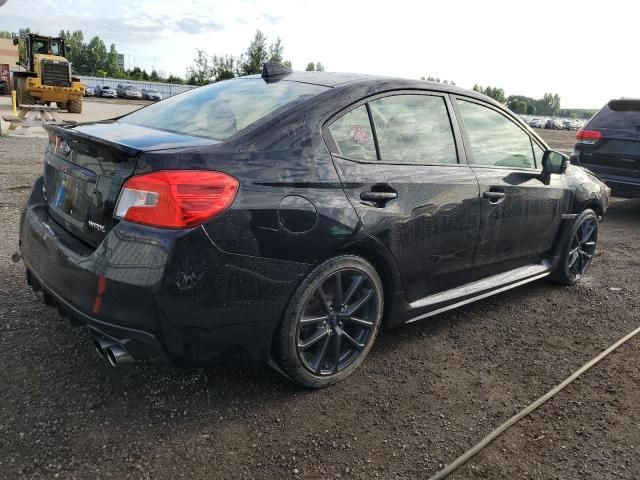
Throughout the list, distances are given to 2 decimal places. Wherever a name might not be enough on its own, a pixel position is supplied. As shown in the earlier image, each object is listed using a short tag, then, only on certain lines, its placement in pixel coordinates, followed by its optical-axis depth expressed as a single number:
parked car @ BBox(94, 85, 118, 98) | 51.28
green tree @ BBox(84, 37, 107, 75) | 97.81
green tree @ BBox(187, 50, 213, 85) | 49.72
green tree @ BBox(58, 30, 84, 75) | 94.40
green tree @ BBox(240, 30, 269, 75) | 42.00
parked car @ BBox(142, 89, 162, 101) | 54.36
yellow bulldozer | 23.50
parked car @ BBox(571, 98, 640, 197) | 7.04
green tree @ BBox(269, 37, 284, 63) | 42.84
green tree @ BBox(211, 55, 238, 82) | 46.17
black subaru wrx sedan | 2.17
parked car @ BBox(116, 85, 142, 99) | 51.75
